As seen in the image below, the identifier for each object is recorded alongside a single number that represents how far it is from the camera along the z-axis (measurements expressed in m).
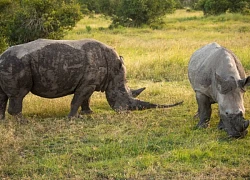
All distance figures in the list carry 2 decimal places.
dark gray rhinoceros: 19.08
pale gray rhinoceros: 16.17
